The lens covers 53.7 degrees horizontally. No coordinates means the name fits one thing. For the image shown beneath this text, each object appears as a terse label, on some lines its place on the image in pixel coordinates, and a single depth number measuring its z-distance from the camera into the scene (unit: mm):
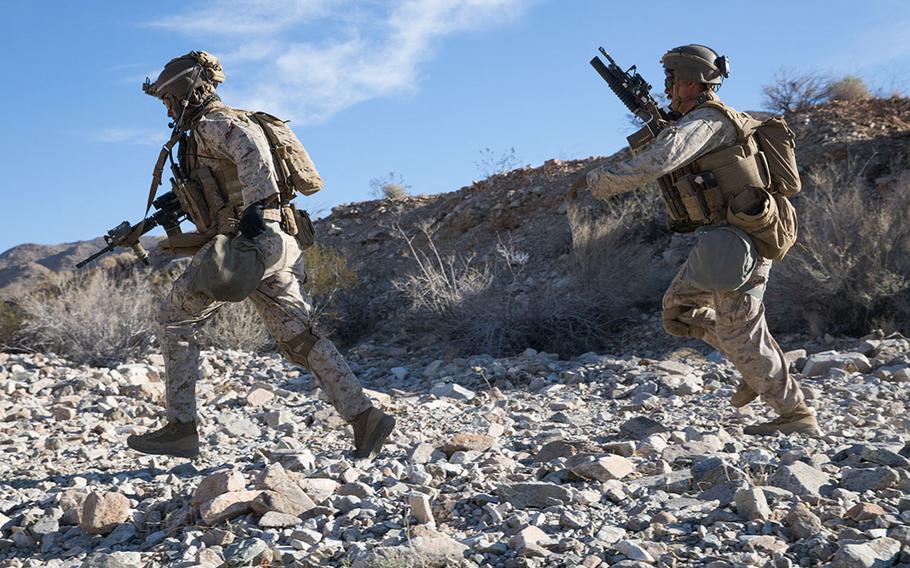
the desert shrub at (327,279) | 10883
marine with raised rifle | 3939
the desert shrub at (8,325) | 9383
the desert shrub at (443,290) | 9406
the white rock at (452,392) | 6367
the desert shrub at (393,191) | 17641
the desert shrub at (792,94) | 15055
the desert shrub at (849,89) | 15586
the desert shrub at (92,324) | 8797
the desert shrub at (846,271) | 8039
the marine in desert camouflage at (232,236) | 3971
